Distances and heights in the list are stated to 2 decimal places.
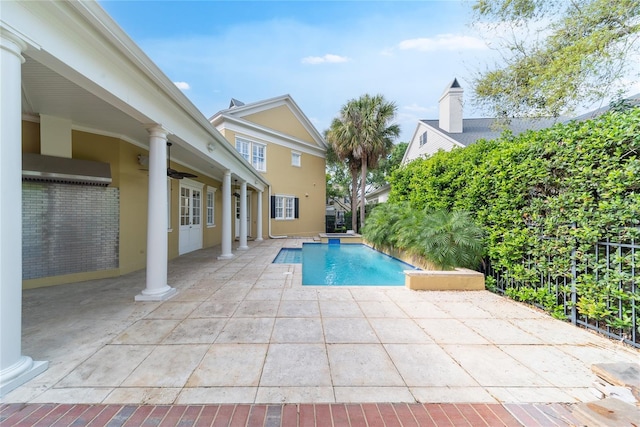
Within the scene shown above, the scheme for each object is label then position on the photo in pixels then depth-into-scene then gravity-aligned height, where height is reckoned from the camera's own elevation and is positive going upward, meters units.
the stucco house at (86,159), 2.17 +1.03
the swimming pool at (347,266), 6.99 -1.81
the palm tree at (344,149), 16.23 +4.14
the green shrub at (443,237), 5.33 -0.56
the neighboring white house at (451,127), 14.75 +5.35
